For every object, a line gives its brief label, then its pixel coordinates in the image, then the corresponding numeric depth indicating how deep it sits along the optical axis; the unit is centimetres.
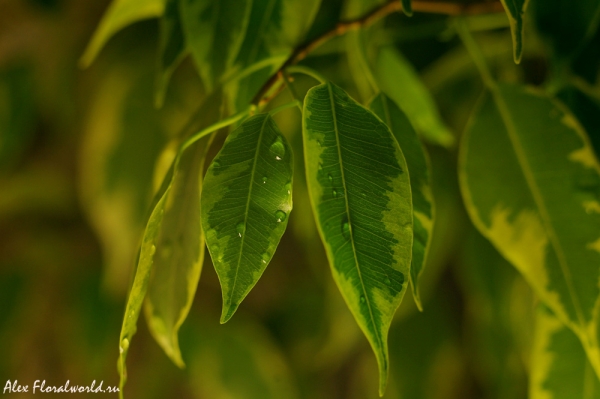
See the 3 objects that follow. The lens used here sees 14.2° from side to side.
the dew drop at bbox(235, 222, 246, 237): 62
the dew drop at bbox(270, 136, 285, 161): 63
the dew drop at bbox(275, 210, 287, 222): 62
